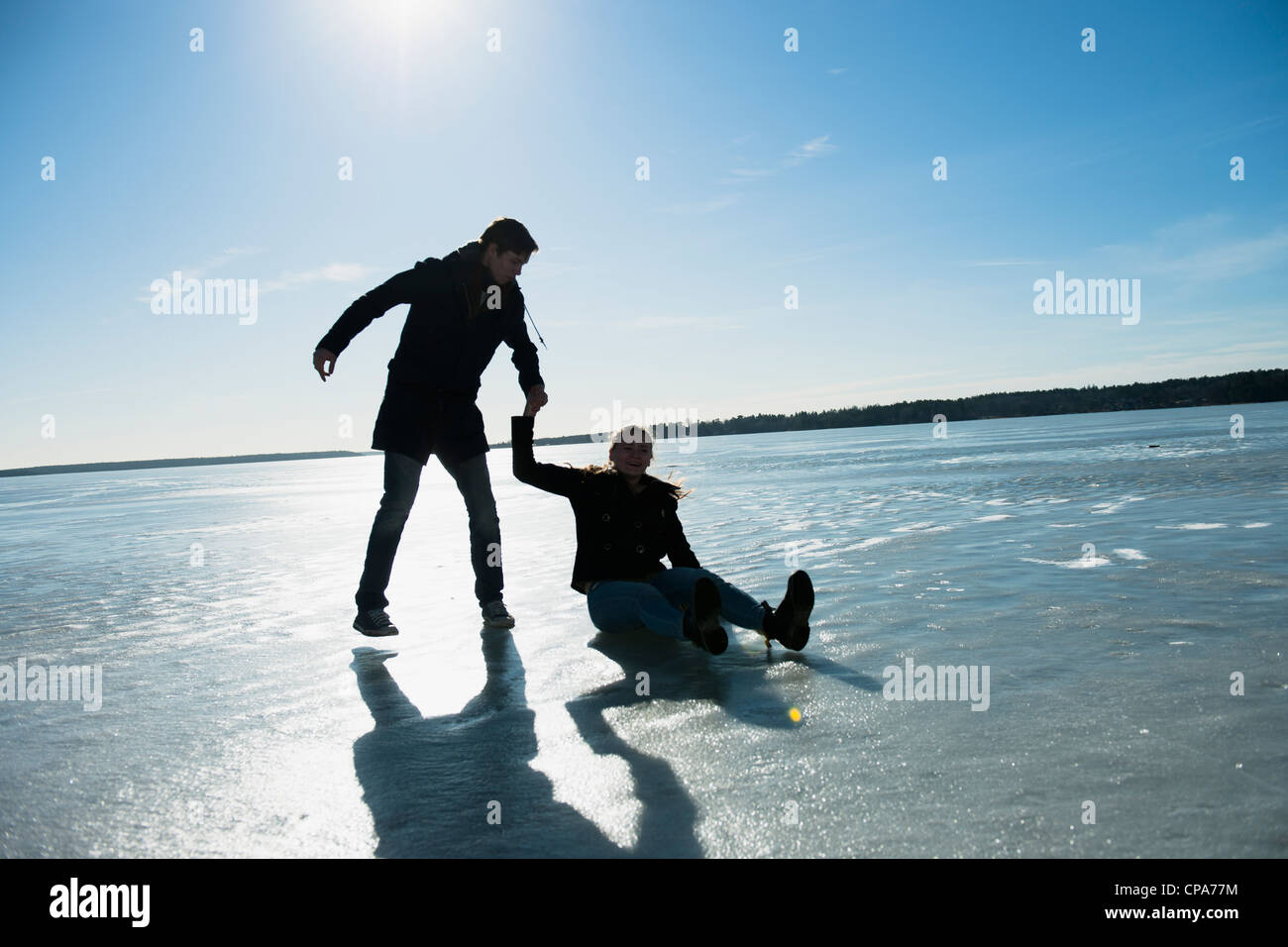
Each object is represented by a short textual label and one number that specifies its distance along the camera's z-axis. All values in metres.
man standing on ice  4.85
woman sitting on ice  4.34
